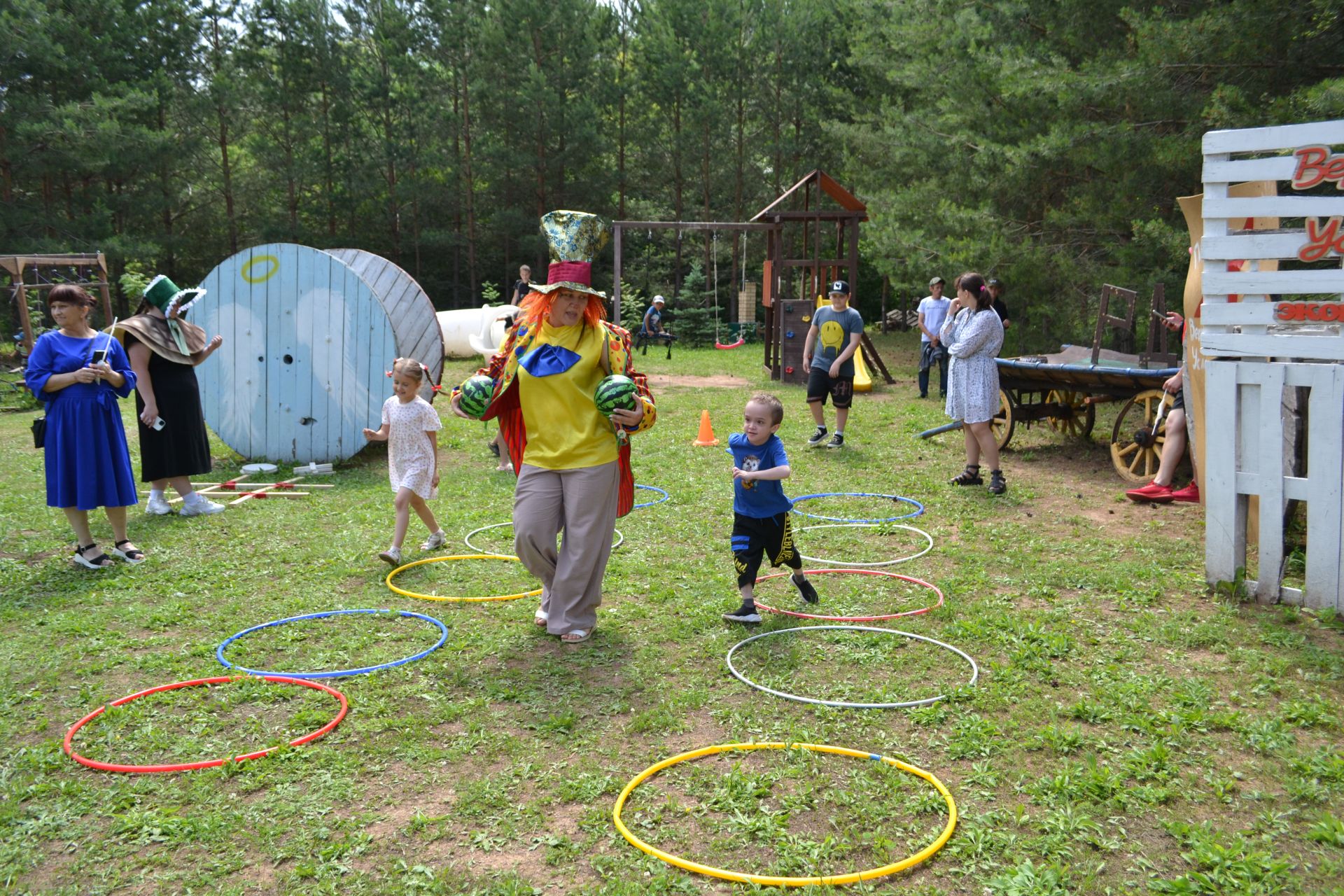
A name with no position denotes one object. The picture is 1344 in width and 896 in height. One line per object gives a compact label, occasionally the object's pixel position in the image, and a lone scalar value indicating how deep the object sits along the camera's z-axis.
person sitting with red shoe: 8.62
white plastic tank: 23.59
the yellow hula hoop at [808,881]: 3.33
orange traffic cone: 12.37
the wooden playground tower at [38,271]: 18.64
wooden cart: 9.55
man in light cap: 15.29
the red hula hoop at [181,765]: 4.19
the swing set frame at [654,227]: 20.36
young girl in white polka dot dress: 7.12
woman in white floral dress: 9.05
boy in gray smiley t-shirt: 11.57
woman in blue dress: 7.07
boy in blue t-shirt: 5.61
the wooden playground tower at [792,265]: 18.94
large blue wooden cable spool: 10.98
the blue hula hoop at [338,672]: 5.15
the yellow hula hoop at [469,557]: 6.40
